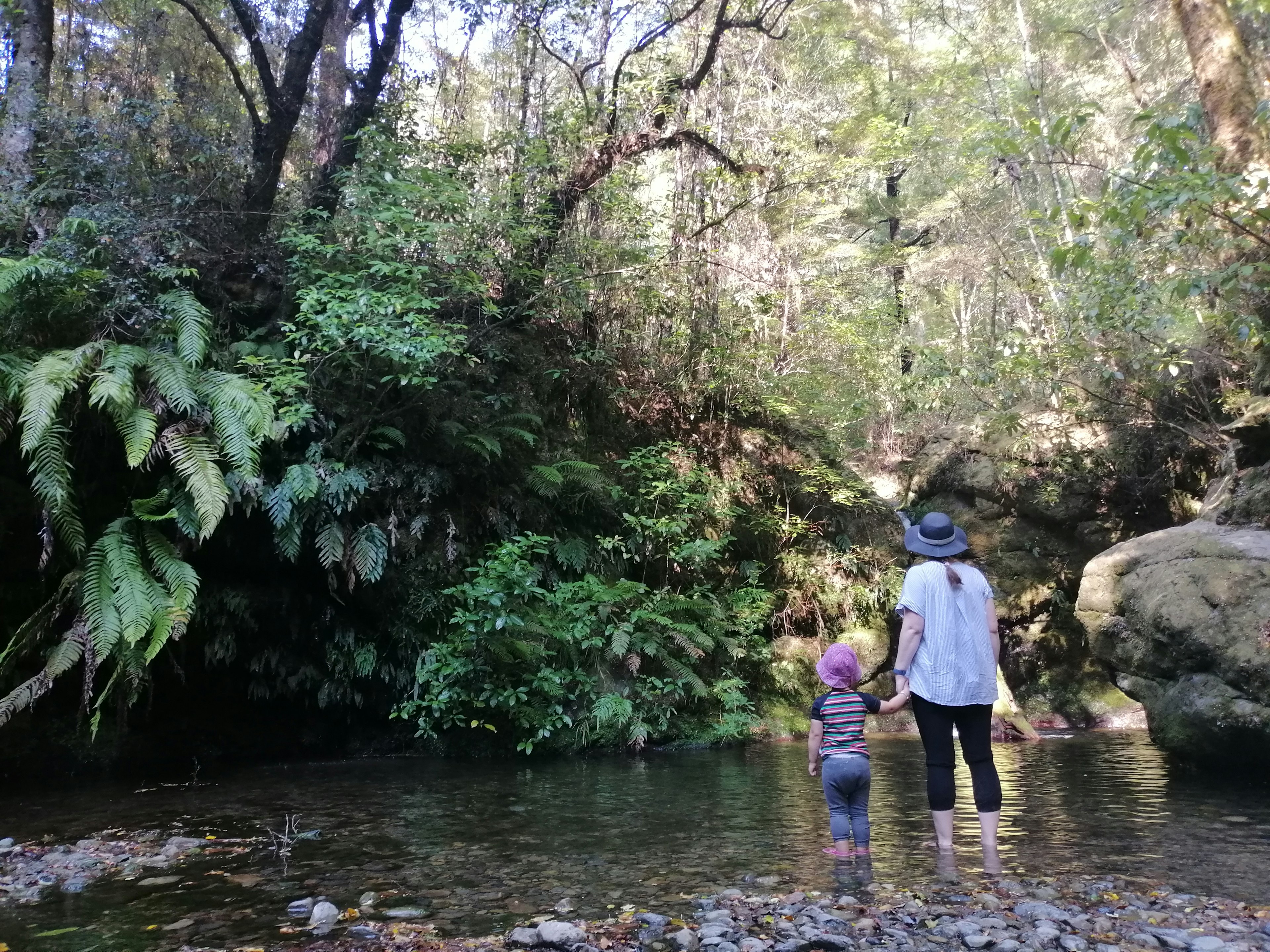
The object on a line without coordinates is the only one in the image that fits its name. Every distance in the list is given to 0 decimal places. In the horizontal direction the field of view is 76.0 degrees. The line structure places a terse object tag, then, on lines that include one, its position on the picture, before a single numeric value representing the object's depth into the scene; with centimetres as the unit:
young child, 432
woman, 411
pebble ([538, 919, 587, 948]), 299
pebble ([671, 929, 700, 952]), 295
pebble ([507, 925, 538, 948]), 301
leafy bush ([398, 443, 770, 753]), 782
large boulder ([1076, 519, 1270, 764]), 607
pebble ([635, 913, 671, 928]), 324
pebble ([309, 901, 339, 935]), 321
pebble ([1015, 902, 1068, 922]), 316
